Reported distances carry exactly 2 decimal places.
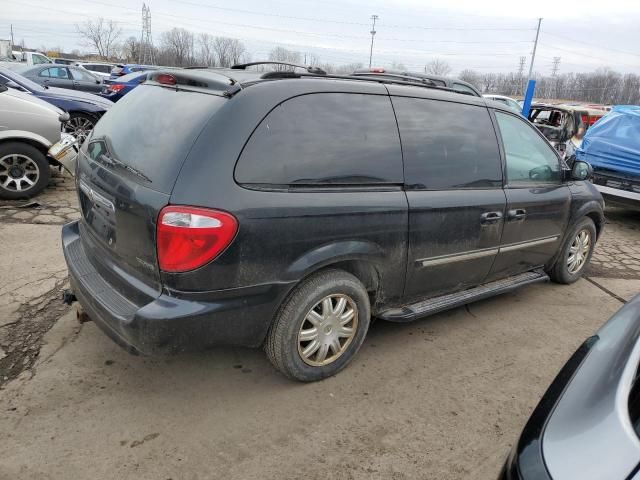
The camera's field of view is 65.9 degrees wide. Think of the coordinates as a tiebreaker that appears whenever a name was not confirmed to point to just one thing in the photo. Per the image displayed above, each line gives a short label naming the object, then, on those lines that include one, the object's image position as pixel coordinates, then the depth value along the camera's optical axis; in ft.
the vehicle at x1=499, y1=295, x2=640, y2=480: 3.98
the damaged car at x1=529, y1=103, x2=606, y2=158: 40.57
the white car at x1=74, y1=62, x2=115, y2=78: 97.85
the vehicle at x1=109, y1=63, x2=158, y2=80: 76.21
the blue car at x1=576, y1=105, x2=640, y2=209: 23.90
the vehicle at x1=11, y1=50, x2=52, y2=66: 72.08
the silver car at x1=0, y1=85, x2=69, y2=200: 19.89
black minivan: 7.88
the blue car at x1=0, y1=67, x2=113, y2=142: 27.20
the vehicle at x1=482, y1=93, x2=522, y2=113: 47.73
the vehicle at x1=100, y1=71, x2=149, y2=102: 46.14
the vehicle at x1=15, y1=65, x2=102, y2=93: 45.27
